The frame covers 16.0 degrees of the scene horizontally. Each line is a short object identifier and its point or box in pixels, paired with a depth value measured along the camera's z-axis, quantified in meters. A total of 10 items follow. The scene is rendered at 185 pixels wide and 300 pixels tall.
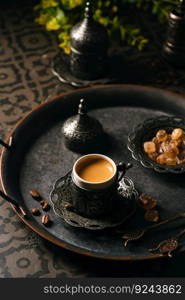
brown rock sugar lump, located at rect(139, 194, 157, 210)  0.94
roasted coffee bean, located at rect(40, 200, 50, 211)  0.94
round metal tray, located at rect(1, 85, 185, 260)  0.90
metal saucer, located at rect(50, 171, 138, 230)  0.91
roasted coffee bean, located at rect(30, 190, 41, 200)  0.96
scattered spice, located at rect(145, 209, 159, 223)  0.92
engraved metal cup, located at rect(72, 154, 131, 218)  0.89
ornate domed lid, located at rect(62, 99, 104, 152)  1.02
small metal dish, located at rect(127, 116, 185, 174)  0.97
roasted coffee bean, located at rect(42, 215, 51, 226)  0.92
